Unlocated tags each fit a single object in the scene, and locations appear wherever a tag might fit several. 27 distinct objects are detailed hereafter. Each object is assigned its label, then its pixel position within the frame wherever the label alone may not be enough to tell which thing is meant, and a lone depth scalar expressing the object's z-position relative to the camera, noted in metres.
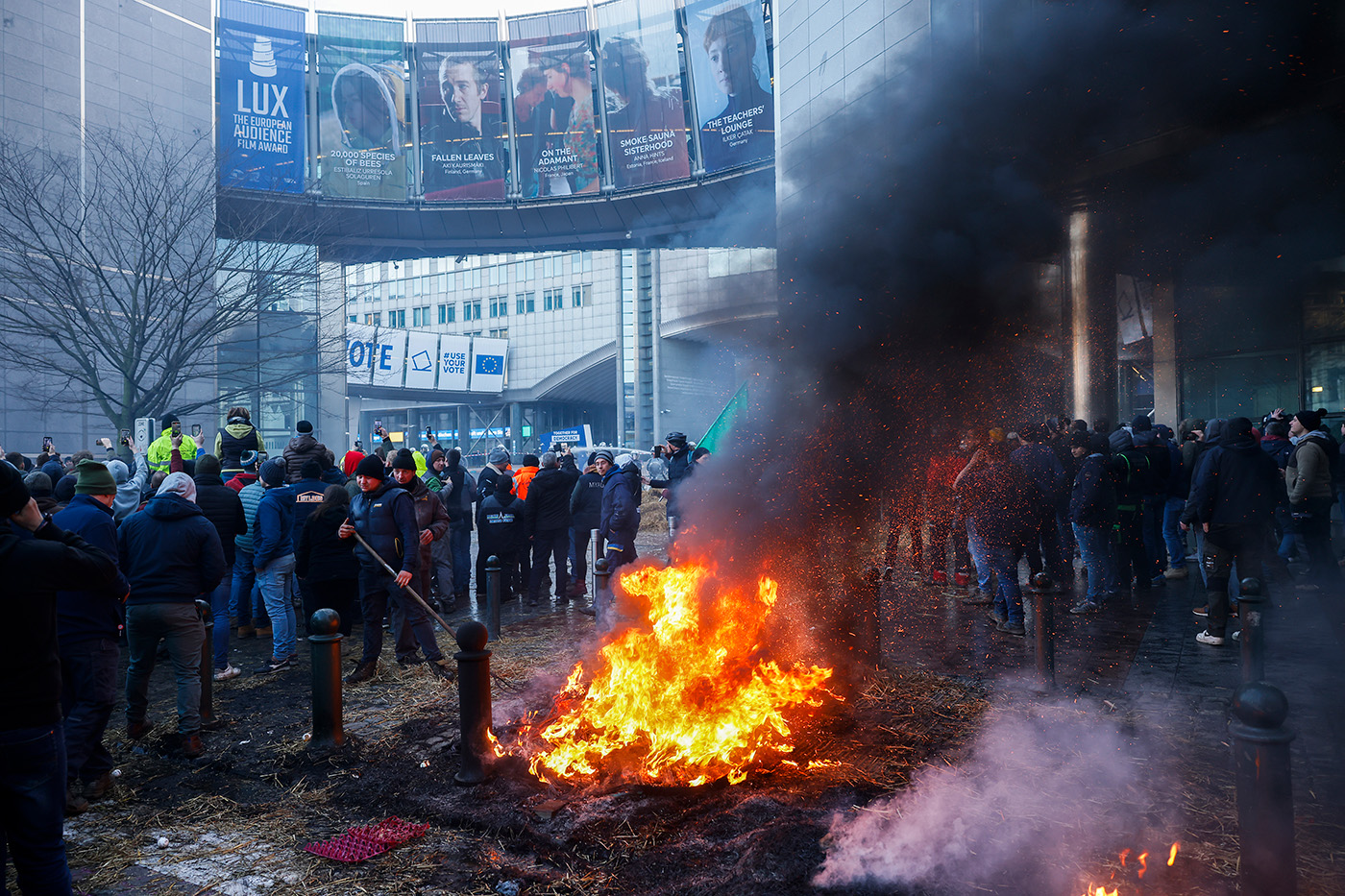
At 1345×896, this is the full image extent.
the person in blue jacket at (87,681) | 4.17
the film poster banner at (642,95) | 26.92
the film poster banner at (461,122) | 27.86
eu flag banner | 40.38
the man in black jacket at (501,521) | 9.44
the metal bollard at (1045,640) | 5.71
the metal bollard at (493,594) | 7.98
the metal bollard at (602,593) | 7.79
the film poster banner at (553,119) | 27.97
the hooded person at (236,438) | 9.23
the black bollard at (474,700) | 4.38
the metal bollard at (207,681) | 5.51
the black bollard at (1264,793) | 2.77
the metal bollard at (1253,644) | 5.03
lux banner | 23.73
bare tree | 14.42
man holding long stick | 6.57
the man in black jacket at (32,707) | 2.78
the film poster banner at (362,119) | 26.41
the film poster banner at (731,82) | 24.83
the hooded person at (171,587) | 4.98
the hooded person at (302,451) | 8.92
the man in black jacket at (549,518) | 9.68
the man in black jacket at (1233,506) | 6.58
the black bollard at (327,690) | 4.98
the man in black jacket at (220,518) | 6.70
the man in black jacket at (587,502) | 9.78
